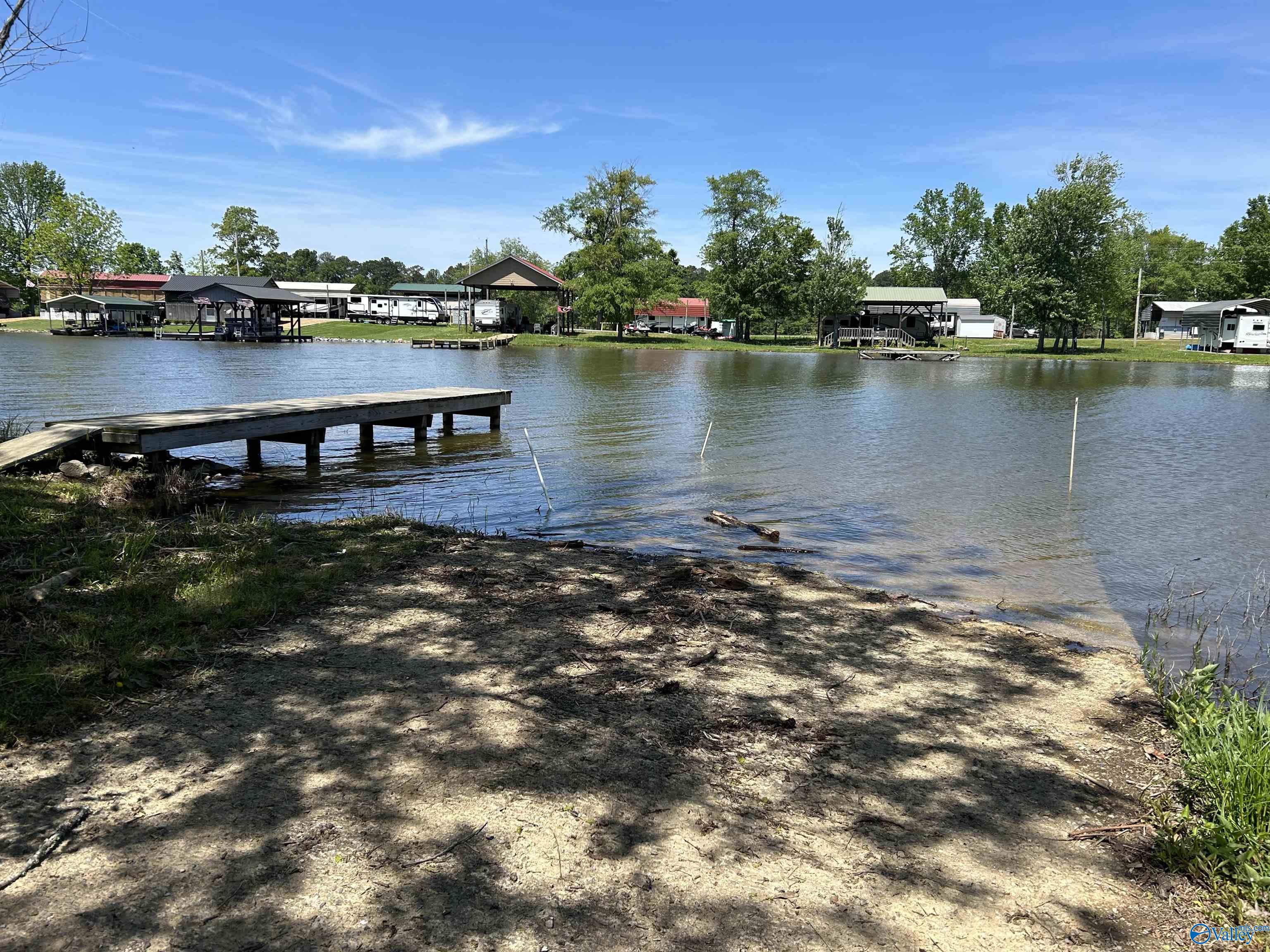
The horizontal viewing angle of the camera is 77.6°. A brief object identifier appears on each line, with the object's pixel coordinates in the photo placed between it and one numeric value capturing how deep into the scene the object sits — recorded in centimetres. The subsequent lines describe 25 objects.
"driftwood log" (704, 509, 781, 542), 1096
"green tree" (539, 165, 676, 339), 7625
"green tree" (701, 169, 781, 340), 7894
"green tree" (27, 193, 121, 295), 9088
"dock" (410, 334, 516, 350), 6962
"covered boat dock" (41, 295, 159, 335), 8069
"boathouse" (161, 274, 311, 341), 7388
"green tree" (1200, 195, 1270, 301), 7750
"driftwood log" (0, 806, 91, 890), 305
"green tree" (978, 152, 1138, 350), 6756
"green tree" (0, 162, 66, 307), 10644
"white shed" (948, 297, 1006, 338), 9319
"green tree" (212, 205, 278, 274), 11881
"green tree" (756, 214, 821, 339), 7806
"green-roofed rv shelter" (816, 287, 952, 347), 7900
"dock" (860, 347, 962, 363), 6719
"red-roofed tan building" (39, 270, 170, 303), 9850
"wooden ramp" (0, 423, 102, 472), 1034
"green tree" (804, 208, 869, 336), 7638
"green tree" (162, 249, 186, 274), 14100
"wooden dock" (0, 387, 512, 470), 1153
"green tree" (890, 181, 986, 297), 10494
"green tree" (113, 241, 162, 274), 10149
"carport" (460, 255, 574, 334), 8588
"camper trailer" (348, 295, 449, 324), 10112
